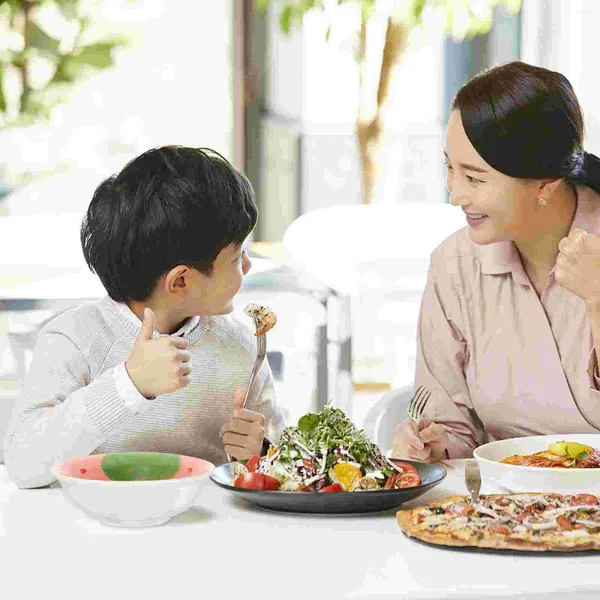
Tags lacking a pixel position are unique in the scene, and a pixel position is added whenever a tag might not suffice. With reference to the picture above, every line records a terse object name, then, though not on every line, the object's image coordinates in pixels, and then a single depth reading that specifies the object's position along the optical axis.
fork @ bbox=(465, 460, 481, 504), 2.12
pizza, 2.00
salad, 2.18
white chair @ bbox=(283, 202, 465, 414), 4.60
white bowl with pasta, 2.19
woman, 2.59
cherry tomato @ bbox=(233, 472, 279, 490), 2.18
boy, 2.47
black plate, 2.13
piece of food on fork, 2.46
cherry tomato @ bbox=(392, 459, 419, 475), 2.23
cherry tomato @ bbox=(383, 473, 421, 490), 2.19
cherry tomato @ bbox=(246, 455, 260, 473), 2.24
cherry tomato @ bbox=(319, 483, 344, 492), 2.16
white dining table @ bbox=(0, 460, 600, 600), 1.93
